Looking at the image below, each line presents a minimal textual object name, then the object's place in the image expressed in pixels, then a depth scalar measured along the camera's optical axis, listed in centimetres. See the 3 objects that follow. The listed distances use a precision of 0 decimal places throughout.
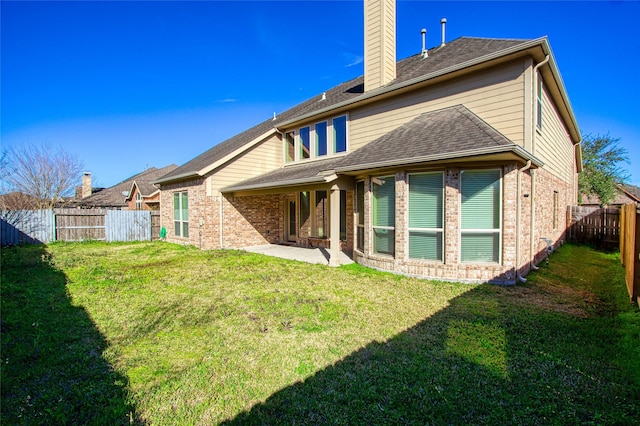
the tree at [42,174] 2302
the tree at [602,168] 2391
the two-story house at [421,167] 690
